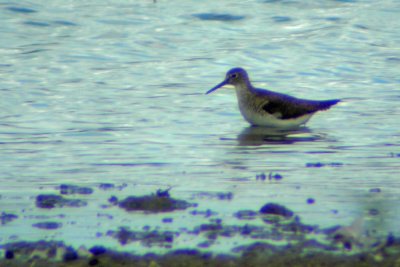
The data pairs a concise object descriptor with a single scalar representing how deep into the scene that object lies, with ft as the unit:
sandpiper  79.25
